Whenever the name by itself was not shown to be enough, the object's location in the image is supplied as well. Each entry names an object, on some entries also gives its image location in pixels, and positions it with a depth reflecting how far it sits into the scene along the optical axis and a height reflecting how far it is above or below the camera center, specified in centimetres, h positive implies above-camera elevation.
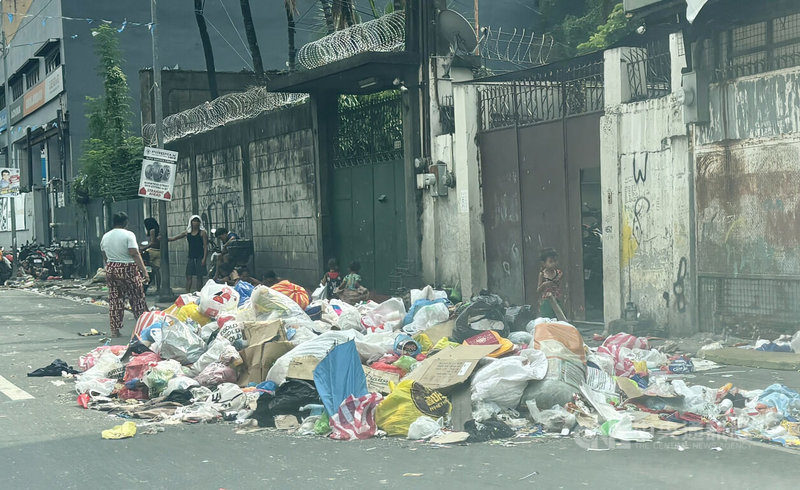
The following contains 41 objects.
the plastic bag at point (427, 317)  1008 -96
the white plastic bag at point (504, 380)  693 -114
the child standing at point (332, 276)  1533 -74
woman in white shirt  1280 -43
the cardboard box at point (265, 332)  875 -92
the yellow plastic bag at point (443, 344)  894 -110
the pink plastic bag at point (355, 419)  659 -133
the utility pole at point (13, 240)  3195 +7
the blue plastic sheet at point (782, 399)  663 -130
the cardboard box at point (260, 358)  840 -111
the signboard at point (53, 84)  3741 +634
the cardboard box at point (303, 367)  751 -108
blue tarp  704 -109
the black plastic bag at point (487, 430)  638 -140
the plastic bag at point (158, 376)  828 -123
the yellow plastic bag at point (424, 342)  917 -112
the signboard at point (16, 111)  4766 +669
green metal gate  1589 +74
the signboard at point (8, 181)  3459 +222
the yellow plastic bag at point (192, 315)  1071 -90
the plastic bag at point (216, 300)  1065 -74
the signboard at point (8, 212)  4669 +151
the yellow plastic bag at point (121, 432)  671 -138
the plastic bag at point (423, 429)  644 -137
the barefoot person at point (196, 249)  1831 -26
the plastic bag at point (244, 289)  1144 -67
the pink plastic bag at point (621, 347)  814 -124
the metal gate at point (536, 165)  1226 +78
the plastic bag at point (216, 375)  846 -125
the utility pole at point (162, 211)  1878 +50
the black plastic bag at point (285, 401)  720 -128
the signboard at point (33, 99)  4147 +644
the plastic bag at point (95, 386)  847 -133
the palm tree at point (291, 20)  2202 +516
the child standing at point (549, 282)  1187 -74
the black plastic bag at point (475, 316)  929 -90
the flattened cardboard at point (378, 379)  754 -122
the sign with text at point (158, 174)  1841 +122
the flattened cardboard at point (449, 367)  709 -108
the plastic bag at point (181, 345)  916 -106
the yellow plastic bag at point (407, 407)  662 -127
